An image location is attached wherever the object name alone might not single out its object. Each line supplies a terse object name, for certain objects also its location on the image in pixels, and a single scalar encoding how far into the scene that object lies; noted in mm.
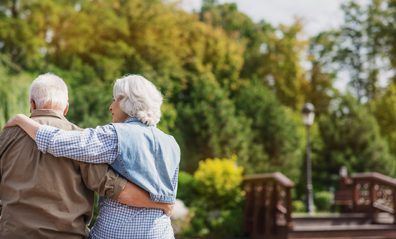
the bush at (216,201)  13992
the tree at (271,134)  23234
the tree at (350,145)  24359
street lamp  17141
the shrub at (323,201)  22875
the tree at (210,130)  21734
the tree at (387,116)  28078
